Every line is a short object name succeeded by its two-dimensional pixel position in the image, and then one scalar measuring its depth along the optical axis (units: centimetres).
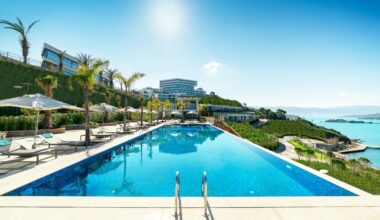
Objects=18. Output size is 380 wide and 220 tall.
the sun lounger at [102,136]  1495
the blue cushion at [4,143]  847
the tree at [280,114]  9752
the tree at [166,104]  4905
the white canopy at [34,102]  932
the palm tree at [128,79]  2285
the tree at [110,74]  5550
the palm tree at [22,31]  2961
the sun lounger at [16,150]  803
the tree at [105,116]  3010
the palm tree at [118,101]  4594
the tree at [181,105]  5202
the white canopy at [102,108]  1673
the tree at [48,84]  1870
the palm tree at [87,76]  1309
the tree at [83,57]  4978
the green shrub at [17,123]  1504
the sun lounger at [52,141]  1100
